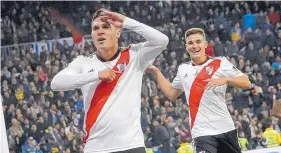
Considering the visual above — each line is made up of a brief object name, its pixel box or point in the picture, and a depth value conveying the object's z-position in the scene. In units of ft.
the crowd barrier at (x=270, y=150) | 52.22
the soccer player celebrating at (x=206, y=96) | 39.87
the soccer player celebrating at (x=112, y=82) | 29.15
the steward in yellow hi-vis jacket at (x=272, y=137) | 72.86
